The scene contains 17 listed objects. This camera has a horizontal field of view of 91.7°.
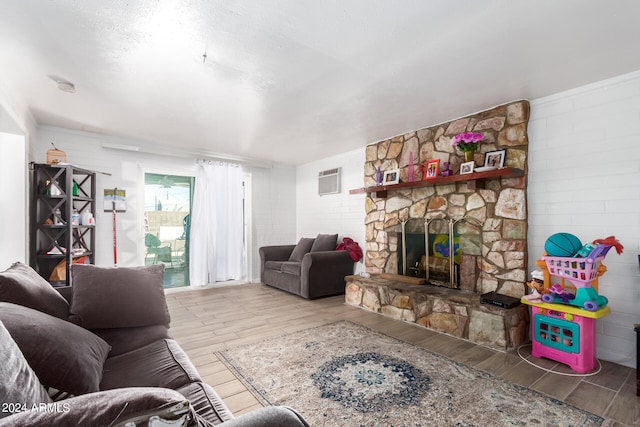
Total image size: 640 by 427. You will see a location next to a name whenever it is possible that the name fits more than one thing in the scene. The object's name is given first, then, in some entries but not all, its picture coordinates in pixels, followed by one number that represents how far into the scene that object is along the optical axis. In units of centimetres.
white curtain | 523
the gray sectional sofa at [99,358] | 56
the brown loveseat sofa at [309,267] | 443
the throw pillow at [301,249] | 531
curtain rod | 443
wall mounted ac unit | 533
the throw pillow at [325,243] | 505
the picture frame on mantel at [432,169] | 363
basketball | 243
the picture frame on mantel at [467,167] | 327
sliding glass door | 560
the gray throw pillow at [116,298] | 179
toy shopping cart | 230
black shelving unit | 349
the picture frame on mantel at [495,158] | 310
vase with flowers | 320
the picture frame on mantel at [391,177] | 417
